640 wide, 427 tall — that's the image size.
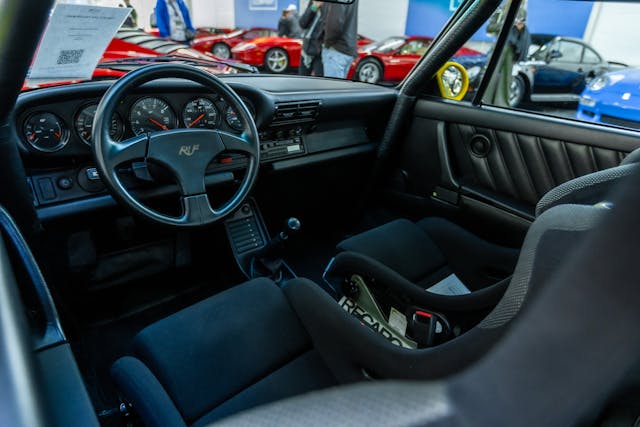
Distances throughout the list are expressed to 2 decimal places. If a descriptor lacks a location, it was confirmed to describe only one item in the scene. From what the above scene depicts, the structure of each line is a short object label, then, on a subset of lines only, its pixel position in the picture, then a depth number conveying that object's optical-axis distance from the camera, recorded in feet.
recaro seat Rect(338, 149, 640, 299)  5.79
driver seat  3.14
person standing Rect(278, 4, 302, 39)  27.96
